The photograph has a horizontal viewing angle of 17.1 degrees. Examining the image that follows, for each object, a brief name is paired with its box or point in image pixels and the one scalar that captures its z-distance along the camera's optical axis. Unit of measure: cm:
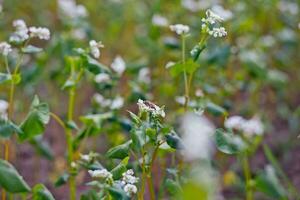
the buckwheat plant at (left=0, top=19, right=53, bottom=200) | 67
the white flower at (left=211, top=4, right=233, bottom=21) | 90
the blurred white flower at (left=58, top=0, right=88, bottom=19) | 101
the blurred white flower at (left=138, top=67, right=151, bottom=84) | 91
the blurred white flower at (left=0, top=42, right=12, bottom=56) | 73
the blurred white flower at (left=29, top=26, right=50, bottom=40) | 73
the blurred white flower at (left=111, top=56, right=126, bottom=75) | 82
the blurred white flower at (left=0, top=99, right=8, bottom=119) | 69
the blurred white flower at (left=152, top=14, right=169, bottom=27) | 104
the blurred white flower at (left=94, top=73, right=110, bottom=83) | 84
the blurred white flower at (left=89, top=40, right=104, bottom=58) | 74
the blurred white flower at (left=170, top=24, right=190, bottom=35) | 75
